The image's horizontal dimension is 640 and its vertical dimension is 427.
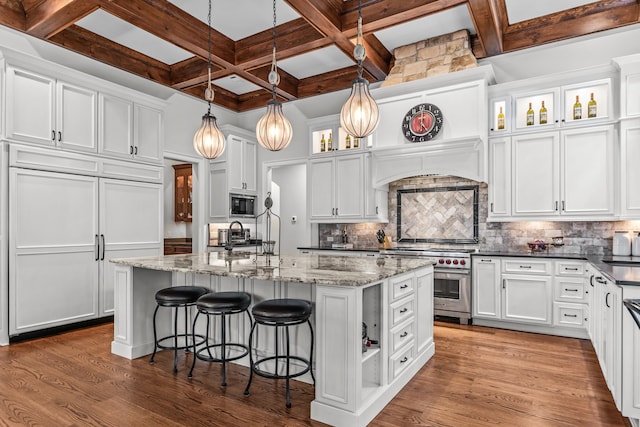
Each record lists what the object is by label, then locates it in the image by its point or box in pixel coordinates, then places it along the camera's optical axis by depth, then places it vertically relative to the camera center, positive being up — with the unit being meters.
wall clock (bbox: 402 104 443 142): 4.80 +1.18
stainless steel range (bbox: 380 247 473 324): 4.66 -0.80
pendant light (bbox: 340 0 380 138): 2.87 +0.78
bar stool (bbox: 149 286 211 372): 3.16 -0.67
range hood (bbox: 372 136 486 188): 4.70 +0.72
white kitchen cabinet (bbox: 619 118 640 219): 3.94 +0.48
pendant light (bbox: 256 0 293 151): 3.26 +0.74
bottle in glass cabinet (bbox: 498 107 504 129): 4.74 +1.17
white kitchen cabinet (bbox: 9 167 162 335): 3.93 -0.26
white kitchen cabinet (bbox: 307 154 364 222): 5.68 +0.44
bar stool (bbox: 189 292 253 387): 2.84 -0.65
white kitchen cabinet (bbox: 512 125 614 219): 4.17 +0.47
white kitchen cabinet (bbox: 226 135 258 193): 6.40 +0.91
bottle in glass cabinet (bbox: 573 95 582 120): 4.33 +1.17
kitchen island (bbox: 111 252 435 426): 2.33 -0.68
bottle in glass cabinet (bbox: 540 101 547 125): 4.52 +1.18
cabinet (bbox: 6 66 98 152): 3.90 +1.13
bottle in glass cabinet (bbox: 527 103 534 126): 4.60 +1.17
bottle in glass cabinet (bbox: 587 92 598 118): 4.26 +1.17
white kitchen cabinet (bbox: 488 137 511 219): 4.66 +0.47
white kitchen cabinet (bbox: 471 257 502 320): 4.52 -0.83
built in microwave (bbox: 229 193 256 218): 6.37 +0.20
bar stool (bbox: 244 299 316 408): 2.53 -0.63
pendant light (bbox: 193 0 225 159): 3.51 +0.71
